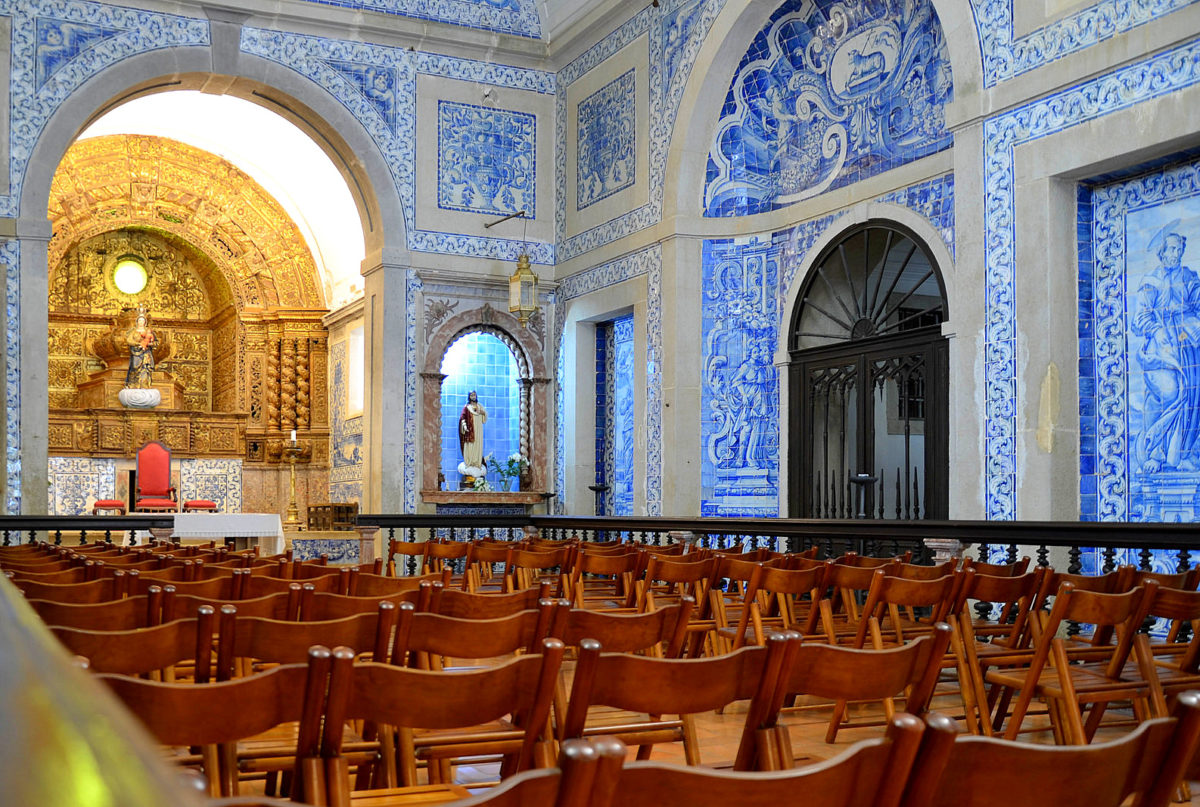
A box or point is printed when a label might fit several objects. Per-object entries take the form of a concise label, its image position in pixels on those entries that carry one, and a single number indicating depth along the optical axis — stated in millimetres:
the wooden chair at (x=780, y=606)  5469
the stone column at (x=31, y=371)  13250
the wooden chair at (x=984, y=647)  4887
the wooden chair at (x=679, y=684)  2684
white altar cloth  12656
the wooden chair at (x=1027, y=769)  1873
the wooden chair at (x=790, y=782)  1733
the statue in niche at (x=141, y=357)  21250
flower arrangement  16078
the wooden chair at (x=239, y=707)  2375
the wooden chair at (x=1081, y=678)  4035
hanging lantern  15156
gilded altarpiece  20453
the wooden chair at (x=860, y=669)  2918
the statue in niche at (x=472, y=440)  15930
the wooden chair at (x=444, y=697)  2514
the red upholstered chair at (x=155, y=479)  18297
